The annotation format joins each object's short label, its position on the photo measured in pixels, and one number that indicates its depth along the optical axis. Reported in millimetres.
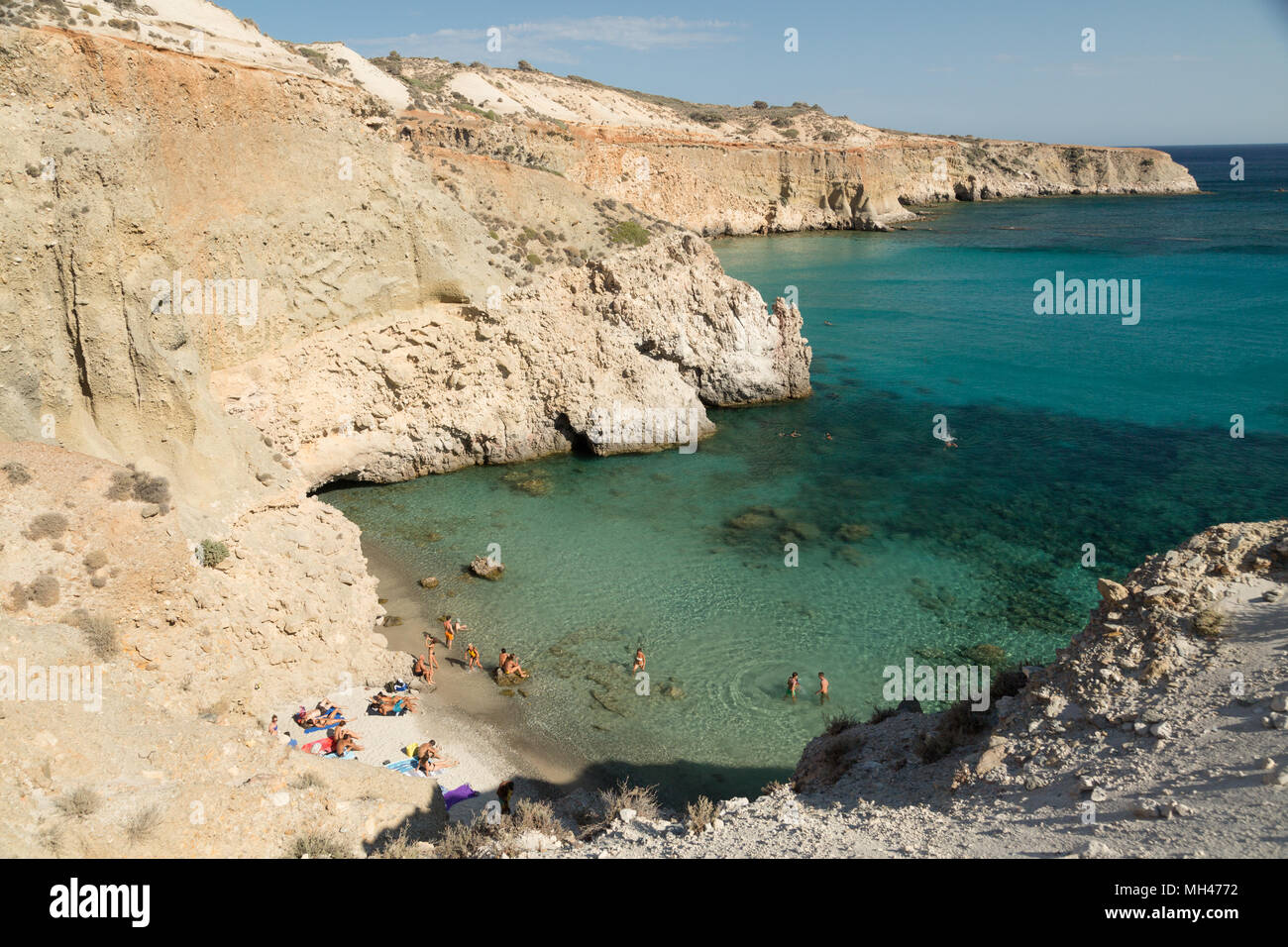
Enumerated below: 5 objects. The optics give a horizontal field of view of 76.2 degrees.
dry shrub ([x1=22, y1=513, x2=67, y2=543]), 12906
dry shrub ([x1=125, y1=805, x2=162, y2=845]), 8883
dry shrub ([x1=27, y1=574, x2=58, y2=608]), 12289
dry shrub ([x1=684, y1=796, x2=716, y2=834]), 9359
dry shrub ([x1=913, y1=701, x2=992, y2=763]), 10219
